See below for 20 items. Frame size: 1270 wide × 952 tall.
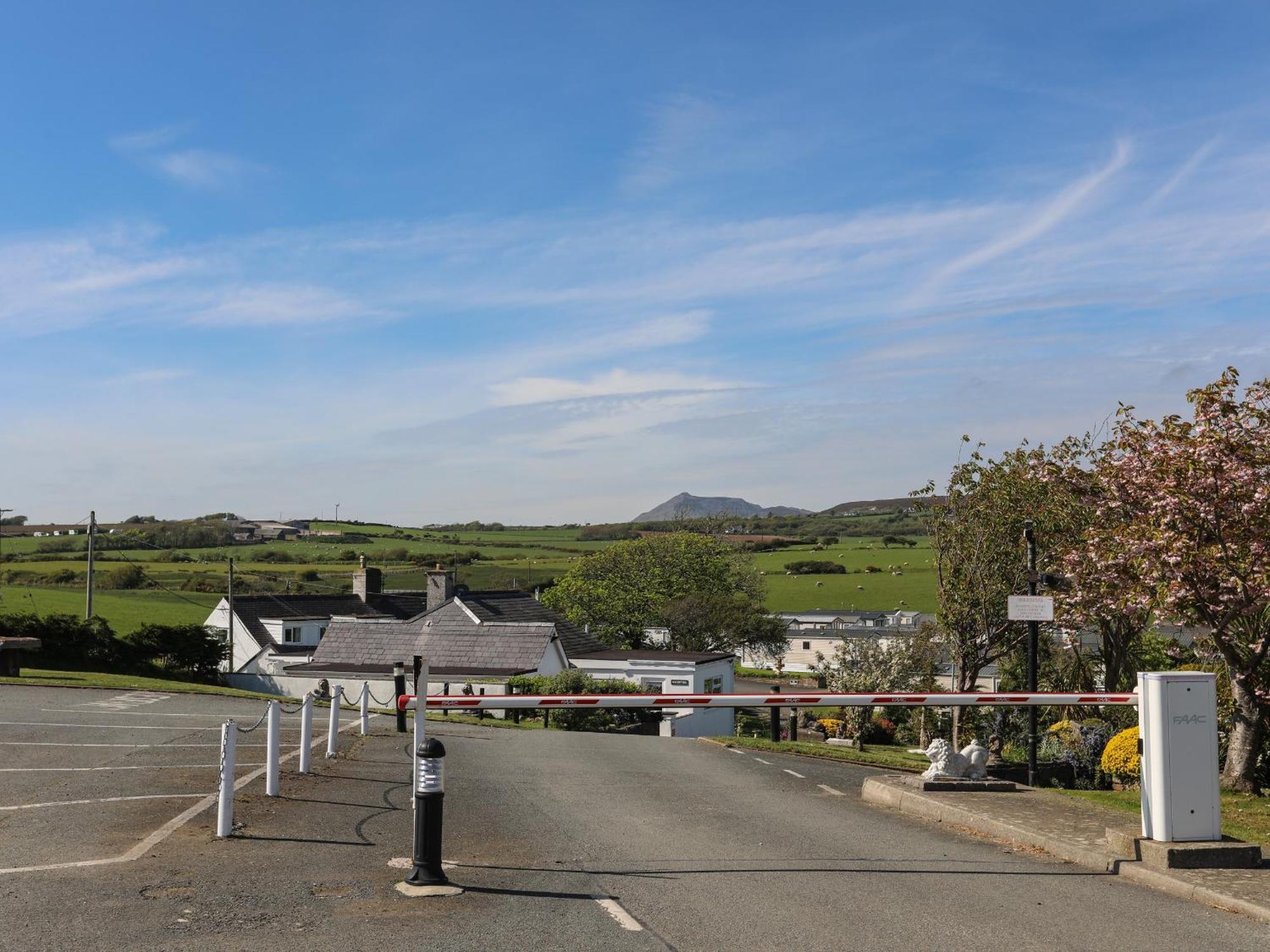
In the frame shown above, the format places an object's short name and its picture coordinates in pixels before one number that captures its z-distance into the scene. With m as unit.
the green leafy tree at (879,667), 29.20
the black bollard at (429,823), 7.90
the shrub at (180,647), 44.03
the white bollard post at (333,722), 16.23
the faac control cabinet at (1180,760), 8.84
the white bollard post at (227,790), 9.40
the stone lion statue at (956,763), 12.77
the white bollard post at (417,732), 8.09
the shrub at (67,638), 39.94
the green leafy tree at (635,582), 73.88
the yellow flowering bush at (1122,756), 18.16
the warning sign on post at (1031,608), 17.05
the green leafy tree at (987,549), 26.27
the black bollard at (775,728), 26.69
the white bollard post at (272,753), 11.02
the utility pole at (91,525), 50.31
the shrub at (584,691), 34.00
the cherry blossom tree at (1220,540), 15.82
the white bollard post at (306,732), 12.90
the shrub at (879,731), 33.69
